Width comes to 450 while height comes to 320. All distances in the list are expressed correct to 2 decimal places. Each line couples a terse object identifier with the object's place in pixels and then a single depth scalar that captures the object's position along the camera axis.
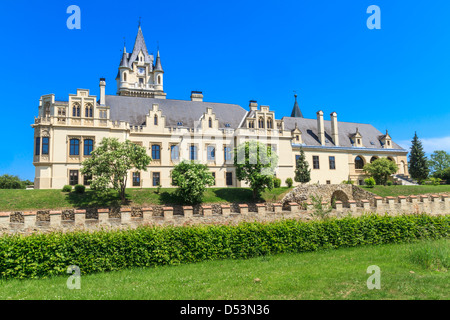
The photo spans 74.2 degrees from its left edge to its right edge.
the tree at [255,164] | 30.88
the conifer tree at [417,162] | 50.38
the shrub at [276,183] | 37.56
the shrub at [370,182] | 38.12
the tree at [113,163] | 27.48
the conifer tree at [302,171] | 41.47
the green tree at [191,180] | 27.75
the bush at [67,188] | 30.19
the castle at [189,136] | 34.41
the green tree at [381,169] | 44.03
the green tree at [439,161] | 68.19
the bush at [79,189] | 29.53
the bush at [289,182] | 40.32
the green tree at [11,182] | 55.50
